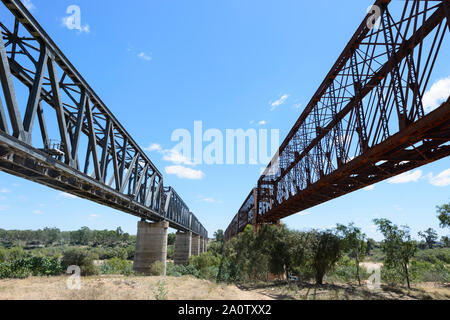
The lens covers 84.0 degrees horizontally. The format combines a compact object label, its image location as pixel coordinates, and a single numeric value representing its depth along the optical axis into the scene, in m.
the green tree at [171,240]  126.00
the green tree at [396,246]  27.22
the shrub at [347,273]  31.27
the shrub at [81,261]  24.59
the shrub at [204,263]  34.09
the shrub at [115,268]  26.95
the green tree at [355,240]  27.92
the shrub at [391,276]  32.56
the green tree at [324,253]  23.62
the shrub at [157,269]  26.89
